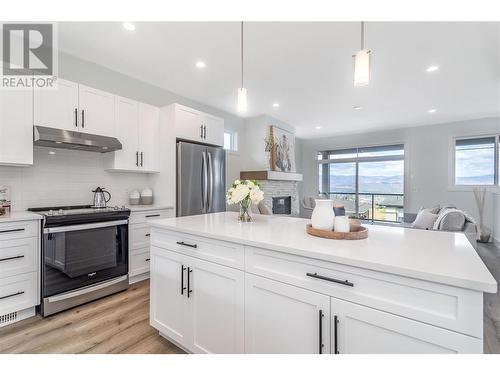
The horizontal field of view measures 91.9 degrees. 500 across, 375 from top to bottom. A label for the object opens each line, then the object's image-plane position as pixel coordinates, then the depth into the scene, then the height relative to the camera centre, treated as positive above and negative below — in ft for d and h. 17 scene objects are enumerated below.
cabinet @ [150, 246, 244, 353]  4.50 -2.42
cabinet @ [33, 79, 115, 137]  7.92 +2.76
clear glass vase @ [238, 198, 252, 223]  6.33 -0.65
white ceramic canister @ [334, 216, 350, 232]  4.38 -0.68
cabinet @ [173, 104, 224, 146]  11.24 +3.06
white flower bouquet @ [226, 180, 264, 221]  6.07 -0.21
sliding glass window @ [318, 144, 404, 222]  21.66 +0.74
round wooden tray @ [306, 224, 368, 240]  4.26 -0.85
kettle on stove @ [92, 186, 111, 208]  9.64 -0.48
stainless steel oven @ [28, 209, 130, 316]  7.19 -2.30
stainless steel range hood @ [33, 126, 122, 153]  7.59 +1.55
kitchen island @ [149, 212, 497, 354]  2.80 -1.53
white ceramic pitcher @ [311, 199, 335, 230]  4.58 -0.54
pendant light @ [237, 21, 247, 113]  6.35 +2.35
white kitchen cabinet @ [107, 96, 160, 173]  9.96 +2.19
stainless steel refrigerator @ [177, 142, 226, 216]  10.95 +0.38
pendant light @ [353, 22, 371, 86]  4.60 +2.33
